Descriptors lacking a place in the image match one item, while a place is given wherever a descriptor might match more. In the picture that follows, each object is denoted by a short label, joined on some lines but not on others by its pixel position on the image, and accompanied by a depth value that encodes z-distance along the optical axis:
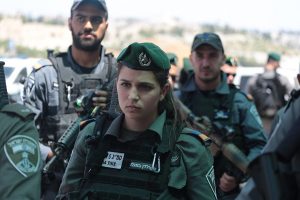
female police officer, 2.73
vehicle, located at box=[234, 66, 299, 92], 12.50
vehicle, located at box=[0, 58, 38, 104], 9.37
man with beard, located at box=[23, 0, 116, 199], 4.41
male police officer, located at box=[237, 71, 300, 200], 2.03
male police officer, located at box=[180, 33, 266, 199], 4.46
